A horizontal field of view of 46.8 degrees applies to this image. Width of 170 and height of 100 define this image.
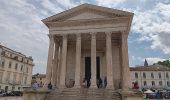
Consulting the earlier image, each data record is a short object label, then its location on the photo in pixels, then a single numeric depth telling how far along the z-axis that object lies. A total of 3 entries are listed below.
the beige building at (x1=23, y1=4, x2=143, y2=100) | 20.34
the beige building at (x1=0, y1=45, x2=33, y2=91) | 49.44
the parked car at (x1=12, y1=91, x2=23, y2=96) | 43.36
